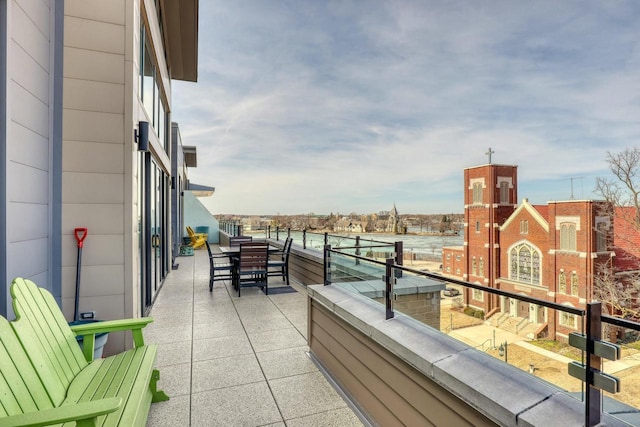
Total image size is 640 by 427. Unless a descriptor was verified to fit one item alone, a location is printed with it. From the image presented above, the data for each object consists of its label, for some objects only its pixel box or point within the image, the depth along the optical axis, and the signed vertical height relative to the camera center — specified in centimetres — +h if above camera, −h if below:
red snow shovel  296 -34
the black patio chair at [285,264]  670 -98
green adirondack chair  134 -86
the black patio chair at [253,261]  583 -82
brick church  2100 -180
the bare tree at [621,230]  1617 -72
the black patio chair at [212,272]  612 -107
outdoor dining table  618 -69
